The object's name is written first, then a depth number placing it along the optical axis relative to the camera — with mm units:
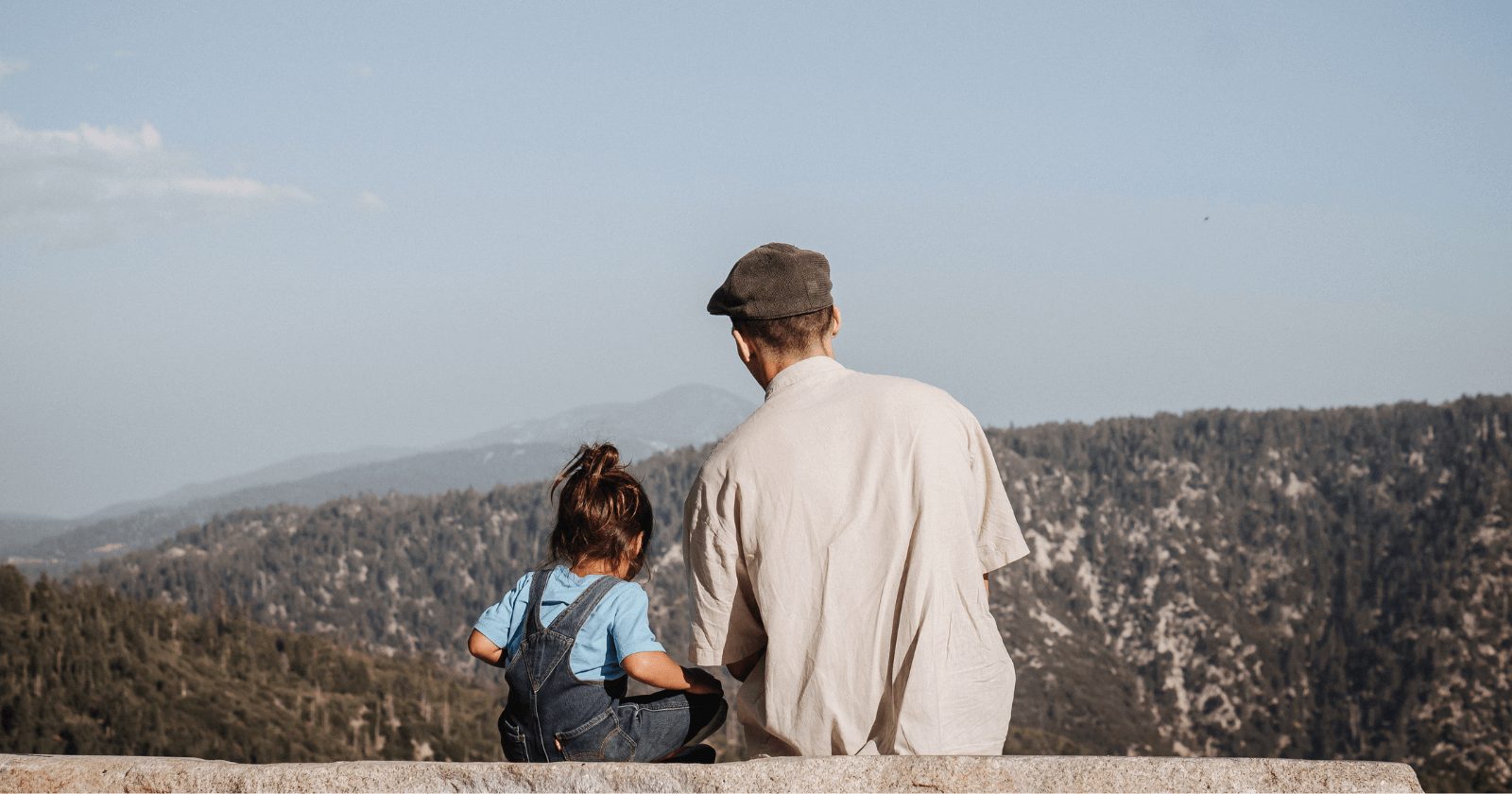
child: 3545
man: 3121
